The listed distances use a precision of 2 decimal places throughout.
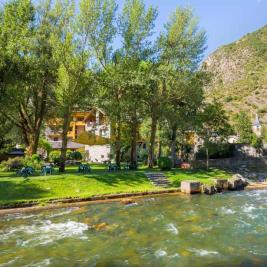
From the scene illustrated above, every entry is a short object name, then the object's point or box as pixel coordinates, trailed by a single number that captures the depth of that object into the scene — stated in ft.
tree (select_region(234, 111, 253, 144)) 203.92
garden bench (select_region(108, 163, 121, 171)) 107.45
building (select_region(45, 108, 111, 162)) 124.08
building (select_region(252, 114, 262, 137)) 248.72
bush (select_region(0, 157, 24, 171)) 111.45
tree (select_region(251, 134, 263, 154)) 133.51
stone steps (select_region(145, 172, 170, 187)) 95.68
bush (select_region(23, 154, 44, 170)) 105.35
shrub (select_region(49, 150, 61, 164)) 128.54
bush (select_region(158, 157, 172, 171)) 111.09
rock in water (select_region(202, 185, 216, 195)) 89.26
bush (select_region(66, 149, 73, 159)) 166.10
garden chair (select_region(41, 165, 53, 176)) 93.21
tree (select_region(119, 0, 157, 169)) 114.59
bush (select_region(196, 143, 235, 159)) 124.72
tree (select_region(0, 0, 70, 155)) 95.04
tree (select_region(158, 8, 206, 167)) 119.15
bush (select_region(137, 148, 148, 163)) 167.17
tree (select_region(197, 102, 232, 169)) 125.86
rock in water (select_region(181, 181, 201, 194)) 89.19
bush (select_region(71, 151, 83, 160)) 165.10
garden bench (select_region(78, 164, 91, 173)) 102.53
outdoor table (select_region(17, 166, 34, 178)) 90.31
